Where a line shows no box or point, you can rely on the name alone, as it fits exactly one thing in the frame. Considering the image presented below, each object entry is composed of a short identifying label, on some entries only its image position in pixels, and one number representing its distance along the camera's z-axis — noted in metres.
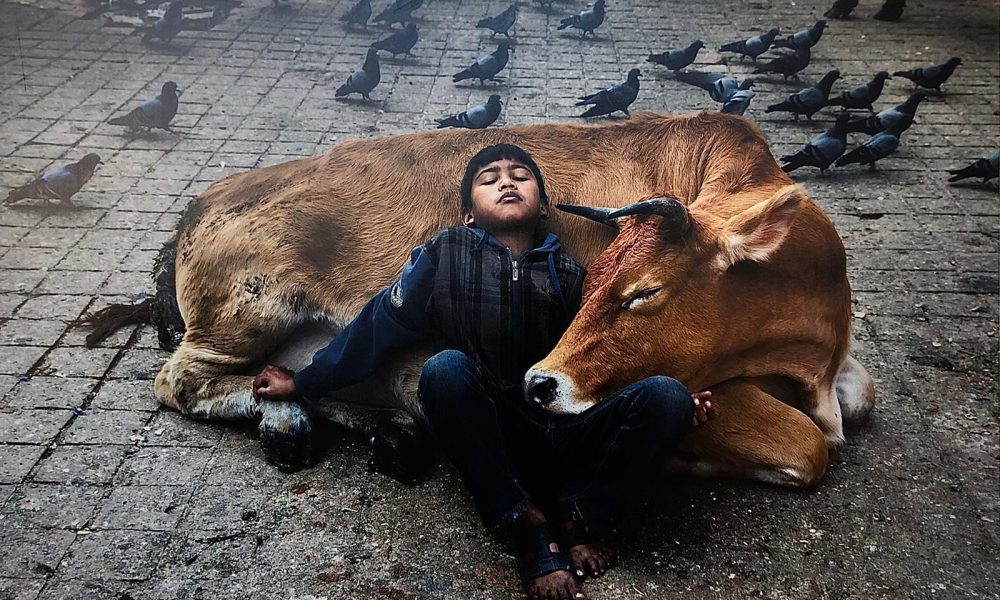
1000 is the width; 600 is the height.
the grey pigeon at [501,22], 7.53
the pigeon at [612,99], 6.02
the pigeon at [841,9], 8.66
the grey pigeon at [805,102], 6.47
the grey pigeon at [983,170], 5.90
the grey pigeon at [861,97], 6.71
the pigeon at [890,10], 8.73
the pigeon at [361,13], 7.64
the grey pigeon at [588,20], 7.49
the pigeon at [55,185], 5.35
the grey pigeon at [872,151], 5.95
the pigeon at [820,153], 5.80
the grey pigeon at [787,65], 7.23
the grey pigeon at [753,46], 7.32
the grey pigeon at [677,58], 6.80
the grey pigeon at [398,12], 7.69
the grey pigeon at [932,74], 7.30
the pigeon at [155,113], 6.10
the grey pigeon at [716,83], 6.30
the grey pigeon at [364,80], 6.40
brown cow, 3.67
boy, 2.98
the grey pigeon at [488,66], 6.65
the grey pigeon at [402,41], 7.18
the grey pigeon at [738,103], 5.86
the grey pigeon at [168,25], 7.24
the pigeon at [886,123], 6.38
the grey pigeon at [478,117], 5.74
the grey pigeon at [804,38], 7.51
